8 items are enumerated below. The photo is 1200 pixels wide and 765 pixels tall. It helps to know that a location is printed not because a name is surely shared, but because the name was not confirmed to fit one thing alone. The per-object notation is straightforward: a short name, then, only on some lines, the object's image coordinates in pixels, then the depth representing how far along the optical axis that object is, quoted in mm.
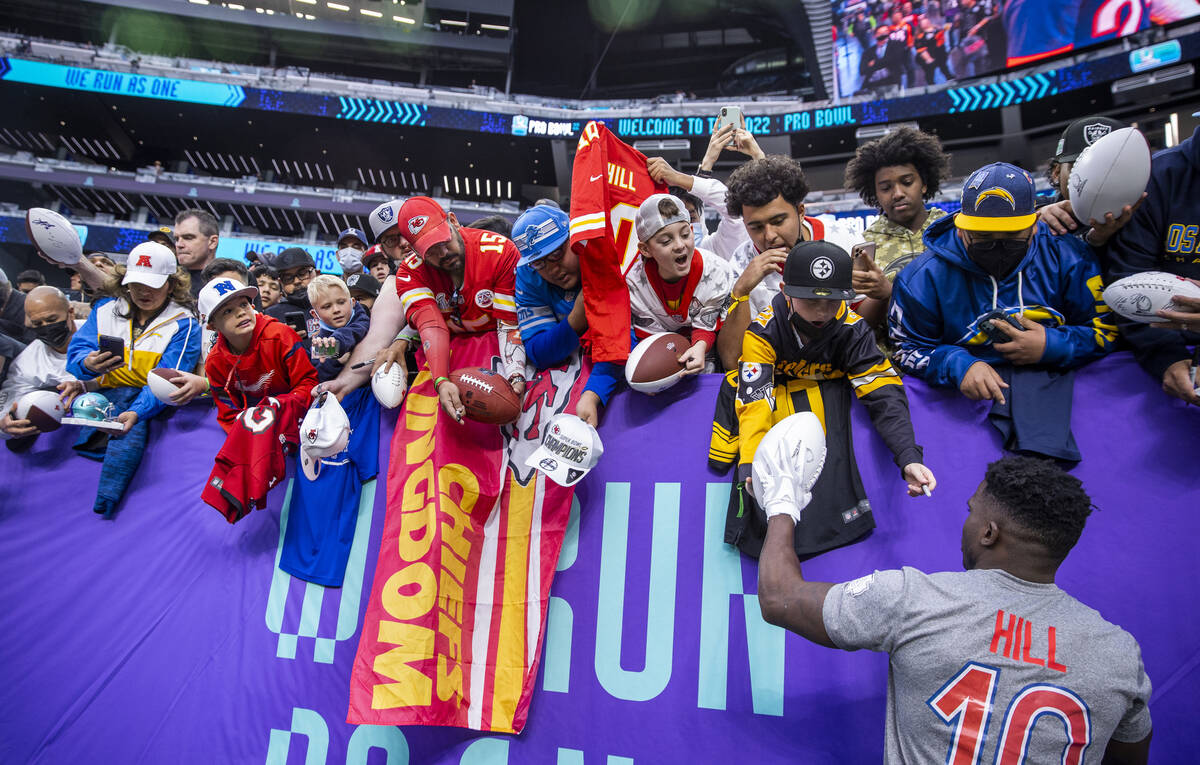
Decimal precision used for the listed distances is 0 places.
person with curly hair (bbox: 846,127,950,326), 3840
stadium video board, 19016
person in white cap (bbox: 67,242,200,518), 4426
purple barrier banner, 2453
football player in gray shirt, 1695
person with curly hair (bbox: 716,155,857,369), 3424
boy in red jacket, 3746
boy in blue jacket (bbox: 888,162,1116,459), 2594
